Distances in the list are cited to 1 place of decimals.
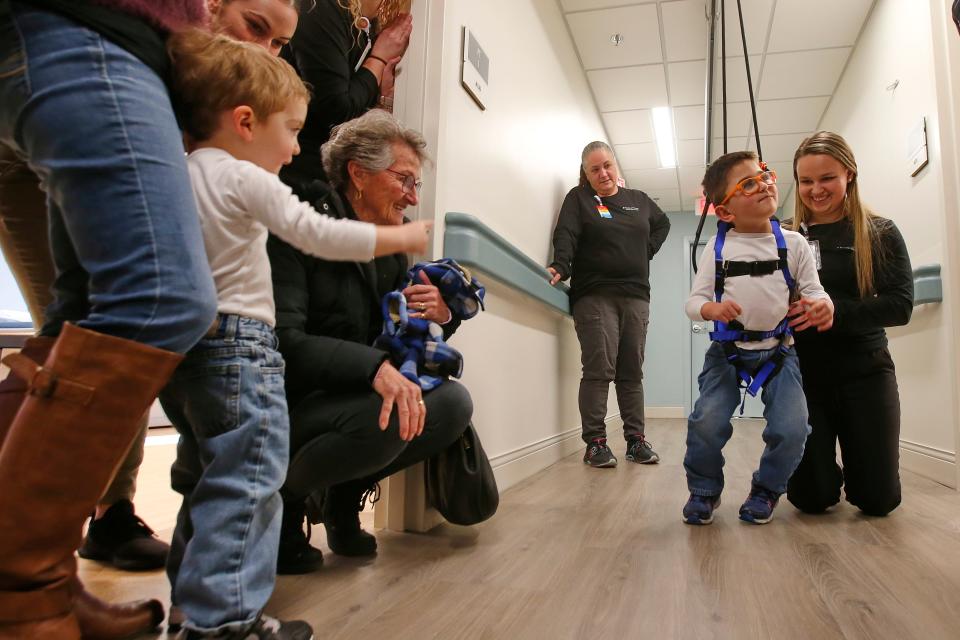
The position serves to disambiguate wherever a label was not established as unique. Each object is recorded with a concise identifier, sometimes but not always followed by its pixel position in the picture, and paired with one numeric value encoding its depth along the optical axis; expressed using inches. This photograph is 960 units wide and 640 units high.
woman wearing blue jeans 26.3
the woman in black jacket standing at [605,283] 119.1
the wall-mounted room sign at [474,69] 74.8
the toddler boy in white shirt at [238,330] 30.6
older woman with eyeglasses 45.4
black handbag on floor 56.6
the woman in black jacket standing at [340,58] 56.9
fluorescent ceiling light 190.1
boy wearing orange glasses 65.8
